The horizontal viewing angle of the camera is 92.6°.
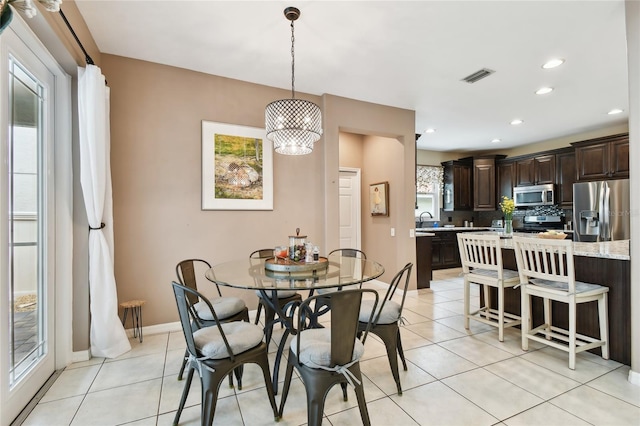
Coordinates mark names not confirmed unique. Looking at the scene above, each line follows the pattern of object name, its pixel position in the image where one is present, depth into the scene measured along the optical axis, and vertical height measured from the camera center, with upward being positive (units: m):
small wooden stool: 3.05 -1.03
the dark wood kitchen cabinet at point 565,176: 5.77 +0.72
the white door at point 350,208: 5.58 +0.12
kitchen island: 2.50 -0.66
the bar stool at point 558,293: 2.42 -0.66
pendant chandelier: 2.46 +0.76
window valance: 7.34 +0.87
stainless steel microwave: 6.07 +0.39
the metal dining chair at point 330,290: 2.28 -0.67
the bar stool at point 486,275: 2.94 -0.62
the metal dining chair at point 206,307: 2.30 -0.72
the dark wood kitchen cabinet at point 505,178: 6.88 +0.83
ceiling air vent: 3.42 +1.60
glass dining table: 1.90 -0.43
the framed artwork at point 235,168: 3.41 +0.55
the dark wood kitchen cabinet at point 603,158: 4.97 +0.95
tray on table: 2.27 -0.38
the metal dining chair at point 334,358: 1.54 -0.77
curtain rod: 2.12 +1.34
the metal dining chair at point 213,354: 1.64 -0.79
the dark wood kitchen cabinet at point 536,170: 6.13 +0.92
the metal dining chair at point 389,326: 2.13 -0.80
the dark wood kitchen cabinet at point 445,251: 6.66 -0.80
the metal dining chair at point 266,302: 2.47 -0.76
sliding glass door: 1.77 -0.05
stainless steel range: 6.24 -0.19
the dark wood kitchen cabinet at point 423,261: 4.96 -0.77
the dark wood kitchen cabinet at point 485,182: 7.15 +0.76
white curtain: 2.51 +0.09
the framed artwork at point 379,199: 5.01 +0.27
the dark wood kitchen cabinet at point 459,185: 7.22 +0.70
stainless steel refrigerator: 4.86 +0.05
